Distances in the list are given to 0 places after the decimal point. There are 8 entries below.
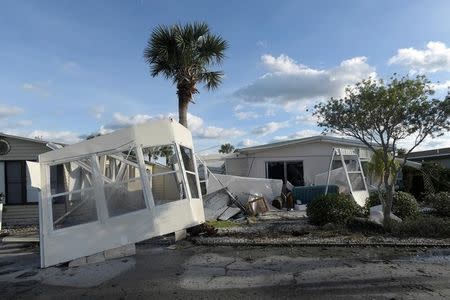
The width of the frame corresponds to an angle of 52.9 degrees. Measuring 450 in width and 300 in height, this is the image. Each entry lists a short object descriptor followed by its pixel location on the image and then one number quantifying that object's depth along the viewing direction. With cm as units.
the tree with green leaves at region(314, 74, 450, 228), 987
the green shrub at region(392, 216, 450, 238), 984
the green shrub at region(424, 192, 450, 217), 1295
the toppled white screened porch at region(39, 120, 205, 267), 938
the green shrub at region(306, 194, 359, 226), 1138
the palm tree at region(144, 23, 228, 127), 1678
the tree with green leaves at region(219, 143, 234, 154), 6124
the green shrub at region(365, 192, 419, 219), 1186
